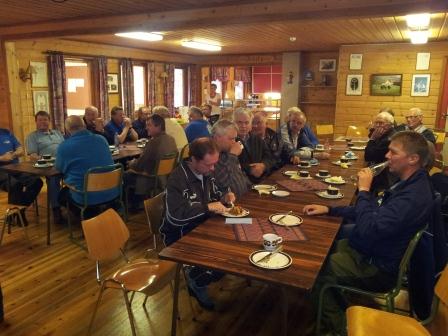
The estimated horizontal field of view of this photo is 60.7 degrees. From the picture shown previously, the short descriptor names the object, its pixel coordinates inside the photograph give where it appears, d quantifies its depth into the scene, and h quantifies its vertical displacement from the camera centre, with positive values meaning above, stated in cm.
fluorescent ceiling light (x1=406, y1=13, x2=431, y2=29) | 449 +92
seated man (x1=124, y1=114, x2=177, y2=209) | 419 -62
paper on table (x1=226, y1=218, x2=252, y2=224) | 220 -71
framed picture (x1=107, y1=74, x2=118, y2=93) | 791 +23
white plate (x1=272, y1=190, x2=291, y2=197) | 273 -69
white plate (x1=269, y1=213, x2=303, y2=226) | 218 -71
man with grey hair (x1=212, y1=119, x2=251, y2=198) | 284 -50
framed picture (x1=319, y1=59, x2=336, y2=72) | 893 +74
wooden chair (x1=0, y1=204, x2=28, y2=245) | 375 -125
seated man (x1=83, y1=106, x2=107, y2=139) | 534 -36
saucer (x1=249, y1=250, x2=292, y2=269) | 166 -72
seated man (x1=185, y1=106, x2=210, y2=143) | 561 -49
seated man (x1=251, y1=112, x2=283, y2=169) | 387 -41
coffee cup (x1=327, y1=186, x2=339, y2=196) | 273 -66
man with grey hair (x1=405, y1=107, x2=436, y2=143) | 514 -29
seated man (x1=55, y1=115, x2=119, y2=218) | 358 -61
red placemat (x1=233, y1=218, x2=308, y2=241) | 199 -72
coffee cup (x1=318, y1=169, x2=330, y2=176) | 337 -66
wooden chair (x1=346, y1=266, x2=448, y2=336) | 162 -97
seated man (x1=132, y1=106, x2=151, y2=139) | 627 -48
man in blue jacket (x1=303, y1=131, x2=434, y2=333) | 190 -64
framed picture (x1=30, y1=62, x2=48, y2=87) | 641 +32
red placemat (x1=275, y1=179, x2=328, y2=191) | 293 -69
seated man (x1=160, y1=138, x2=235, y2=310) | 229 -63
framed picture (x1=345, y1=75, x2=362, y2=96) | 764 +22
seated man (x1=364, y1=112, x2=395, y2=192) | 409 -52
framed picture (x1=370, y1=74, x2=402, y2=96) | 736 +24
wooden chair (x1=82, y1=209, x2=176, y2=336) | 209 -100
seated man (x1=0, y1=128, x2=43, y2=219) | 378 -92
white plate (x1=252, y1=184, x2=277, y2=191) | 290 -68
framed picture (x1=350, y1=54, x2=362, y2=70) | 754 +70
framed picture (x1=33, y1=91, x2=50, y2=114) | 655 -13
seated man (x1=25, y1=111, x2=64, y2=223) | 462 -57
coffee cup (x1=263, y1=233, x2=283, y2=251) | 181 -68
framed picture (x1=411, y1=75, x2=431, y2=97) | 716 +24
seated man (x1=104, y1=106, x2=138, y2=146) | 565 -51
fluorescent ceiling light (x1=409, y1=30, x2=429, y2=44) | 529 +89
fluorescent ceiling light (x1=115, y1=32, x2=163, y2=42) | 600 +94
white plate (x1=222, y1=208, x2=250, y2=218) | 228 -70
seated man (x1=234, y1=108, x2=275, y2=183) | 358 -54
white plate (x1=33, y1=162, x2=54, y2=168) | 390 -72
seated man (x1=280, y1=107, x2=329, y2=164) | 419 -51
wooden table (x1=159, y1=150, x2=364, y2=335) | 160 -73
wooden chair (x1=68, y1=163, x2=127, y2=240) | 340 -79
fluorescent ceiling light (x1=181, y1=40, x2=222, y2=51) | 743 +101
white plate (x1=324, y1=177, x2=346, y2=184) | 312 -68
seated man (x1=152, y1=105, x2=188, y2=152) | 521 -47
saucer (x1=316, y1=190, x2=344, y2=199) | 269 -69
